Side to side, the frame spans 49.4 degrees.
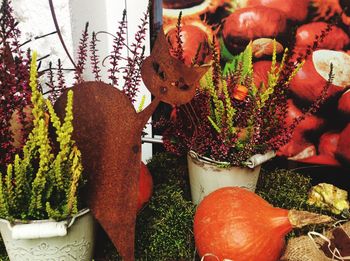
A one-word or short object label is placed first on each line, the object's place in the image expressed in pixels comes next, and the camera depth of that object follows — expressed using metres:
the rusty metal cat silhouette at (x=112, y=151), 0.72
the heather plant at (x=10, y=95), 0.71
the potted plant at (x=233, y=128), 0.95
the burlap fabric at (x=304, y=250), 0.80
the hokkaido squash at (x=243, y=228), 0.79
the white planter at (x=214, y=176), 0.98
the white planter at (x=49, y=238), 0.67
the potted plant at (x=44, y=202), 0.65
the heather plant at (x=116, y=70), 0.87
